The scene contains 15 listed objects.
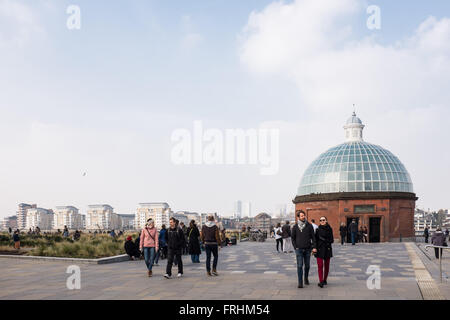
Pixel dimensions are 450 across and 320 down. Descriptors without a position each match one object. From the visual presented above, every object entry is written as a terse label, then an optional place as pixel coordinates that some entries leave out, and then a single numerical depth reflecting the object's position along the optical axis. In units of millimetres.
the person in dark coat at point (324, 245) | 10867
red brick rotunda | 39656
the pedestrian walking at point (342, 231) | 31931
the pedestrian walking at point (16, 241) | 25561
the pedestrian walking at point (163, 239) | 18391
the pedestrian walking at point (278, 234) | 24594
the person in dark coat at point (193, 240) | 17359
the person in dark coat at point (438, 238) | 18703
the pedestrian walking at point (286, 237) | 22984
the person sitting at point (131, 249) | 19703
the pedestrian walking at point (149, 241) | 13820
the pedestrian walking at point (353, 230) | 31219
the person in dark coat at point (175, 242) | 13148
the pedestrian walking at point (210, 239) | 13242
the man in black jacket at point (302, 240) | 10633
